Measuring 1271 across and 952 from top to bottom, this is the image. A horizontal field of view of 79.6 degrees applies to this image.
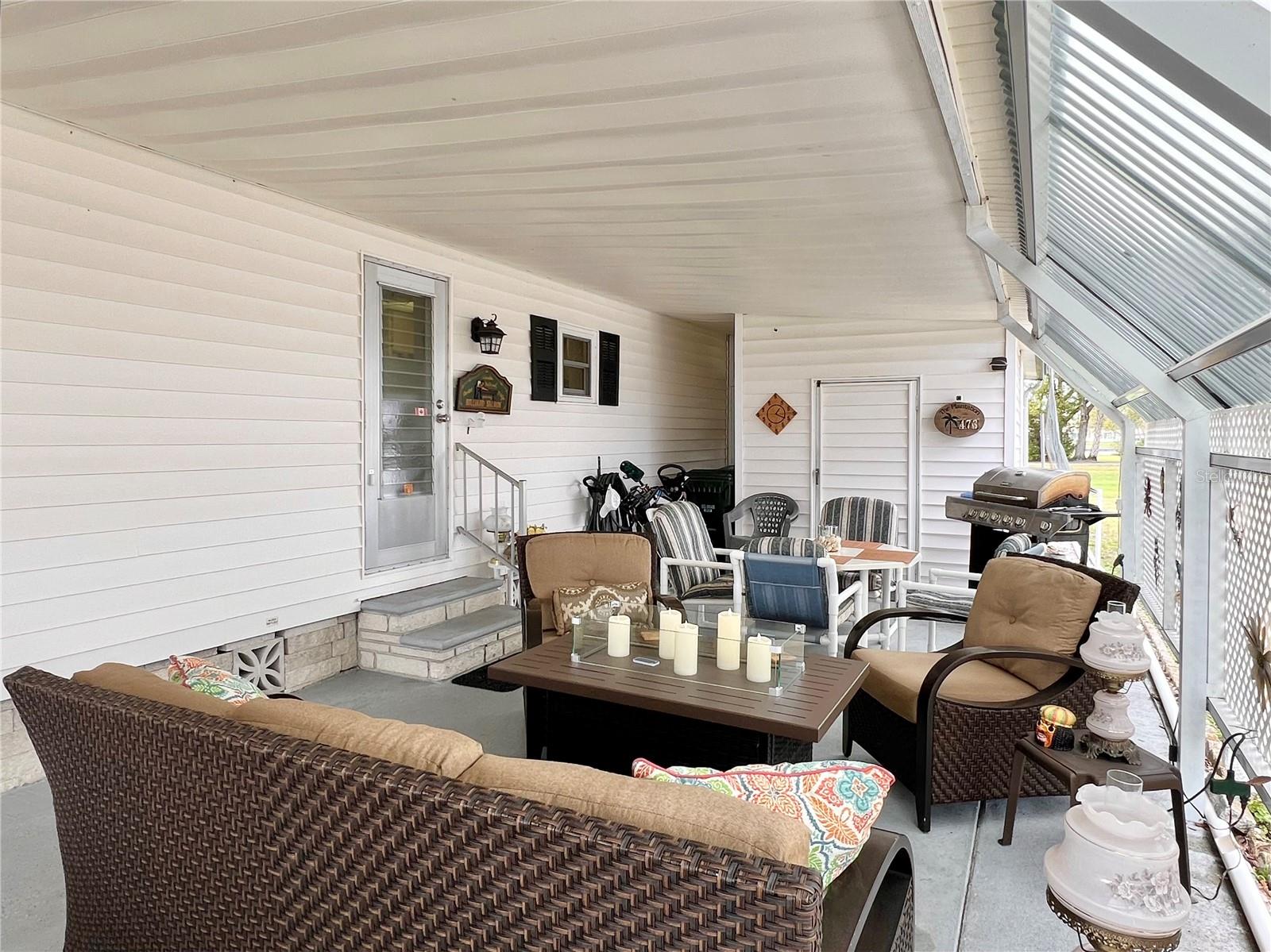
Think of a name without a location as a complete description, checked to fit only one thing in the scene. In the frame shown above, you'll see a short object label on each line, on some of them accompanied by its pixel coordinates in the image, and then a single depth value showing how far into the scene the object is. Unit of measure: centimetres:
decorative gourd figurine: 272
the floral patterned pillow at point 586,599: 405
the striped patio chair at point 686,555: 562
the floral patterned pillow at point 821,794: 148
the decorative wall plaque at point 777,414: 854
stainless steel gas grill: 544
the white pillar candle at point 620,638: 329
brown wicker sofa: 117
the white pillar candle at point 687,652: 305
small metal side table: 253
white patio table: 507
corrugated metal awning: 208
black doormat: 482
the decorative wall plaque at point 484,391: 605
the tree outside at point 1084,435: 1425
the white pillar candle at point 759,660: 298
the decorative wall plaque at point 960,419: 764
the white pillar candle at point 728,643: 313
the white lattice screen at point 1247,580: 287
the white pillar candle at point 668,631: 323
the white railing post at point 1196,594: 313
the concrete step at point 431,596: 520
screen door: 534
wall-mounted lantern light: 614
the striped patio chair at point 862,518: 697
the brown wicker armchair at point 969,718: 308
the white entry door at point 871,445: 805
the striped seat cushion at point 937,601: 564
